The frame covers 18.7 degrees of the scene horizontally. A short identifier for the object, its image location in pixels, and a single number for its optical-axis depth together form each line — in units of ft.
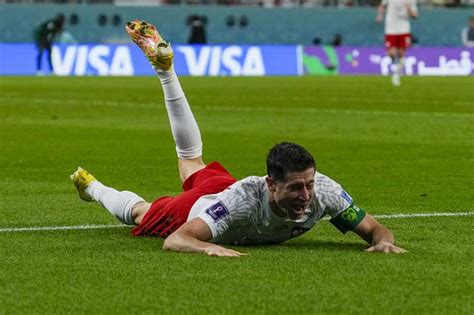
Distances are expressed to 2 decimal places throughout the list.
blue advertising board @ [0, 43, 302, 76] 153.99
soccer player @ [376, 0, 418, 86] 123.75
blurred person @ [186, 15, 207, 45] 174.09
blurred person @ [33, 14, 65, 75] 154.10
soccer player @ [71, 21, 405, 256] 26.18
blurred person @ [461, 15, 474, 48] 170.77
